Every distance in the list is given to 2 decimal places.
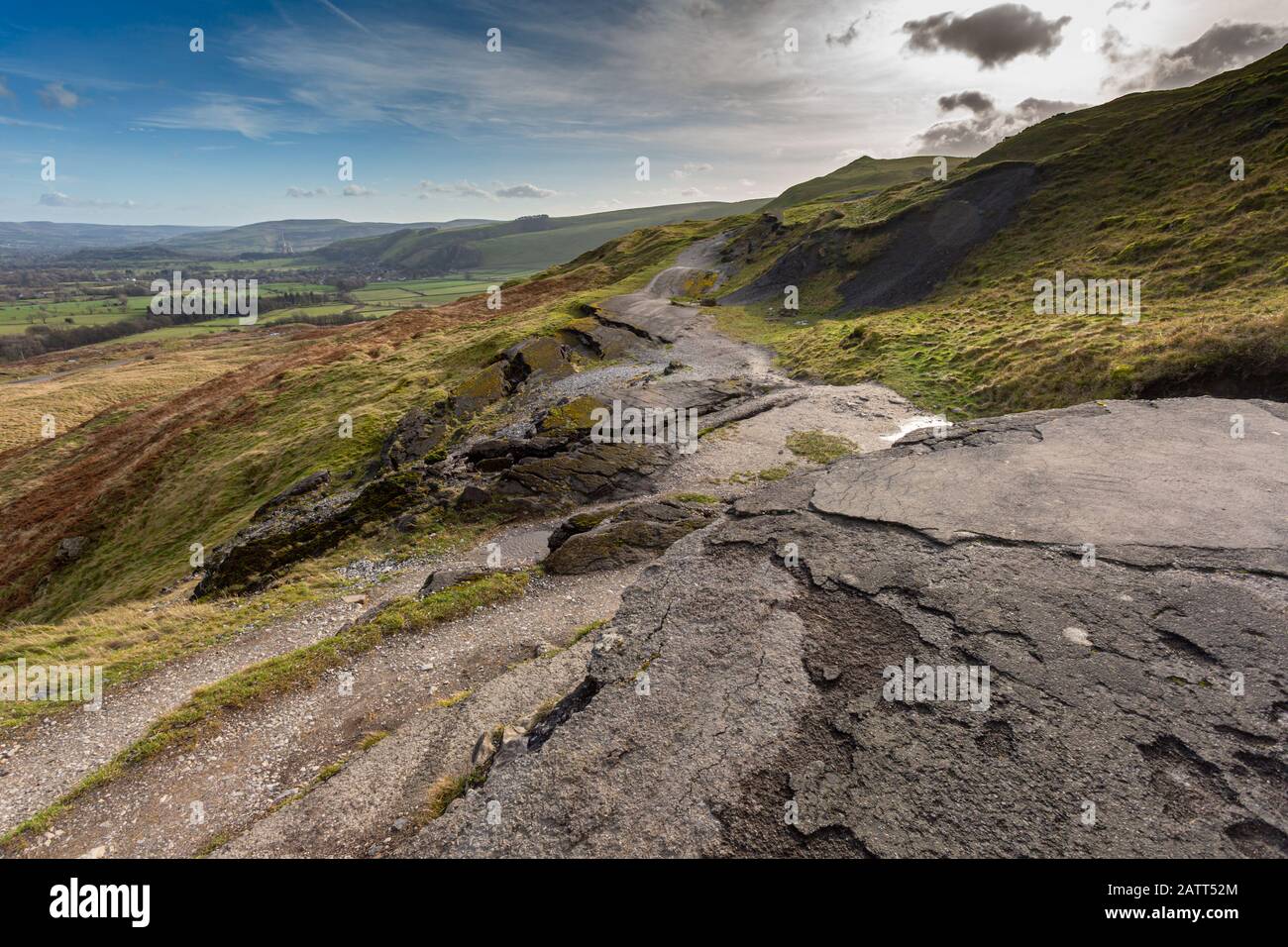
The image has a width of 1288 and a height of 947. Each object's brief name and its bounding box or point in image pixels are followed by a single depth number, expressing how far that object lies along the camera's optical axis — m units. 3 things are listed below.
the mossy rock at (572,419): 22.22
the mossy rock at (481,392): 31.25
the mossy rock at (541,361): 32.66
